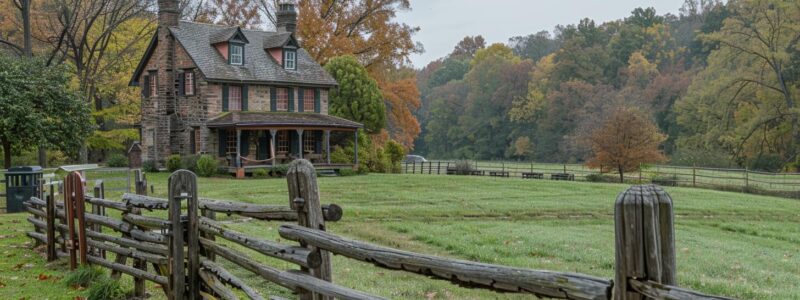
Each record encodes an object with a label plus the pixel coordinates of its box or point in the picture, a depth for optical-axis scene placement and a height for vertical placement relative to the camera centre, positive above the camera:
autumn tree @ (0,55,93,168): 28.06 +1.78
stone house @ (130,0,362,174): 35.84 +2.86
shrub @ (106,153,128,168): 40.62 -0.57
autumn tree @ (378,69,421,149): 49.75 +3.52
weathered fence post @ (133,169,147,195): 19.77 -0.90
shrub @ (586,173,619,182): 38.25 -1.59
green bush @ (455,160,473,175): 44.06 -1.17
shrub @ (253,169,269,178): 34.00 -1.09
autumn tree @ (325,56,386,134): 43.22 +3.45
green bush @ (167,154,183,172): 35.44 -0.56
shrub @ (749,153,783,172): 47.72 -1.02
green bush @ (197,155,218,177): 33.81 -0.73
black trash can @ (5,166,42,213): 17.64 -0.87
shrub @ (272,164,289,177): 34.78 -0.97
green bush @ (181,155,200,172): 34.91 -0.55
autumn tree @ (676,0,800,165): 46.34 +4.43
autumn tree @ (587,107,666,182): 37.66 +0.27
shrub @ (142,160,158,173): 36.72 -0.83
